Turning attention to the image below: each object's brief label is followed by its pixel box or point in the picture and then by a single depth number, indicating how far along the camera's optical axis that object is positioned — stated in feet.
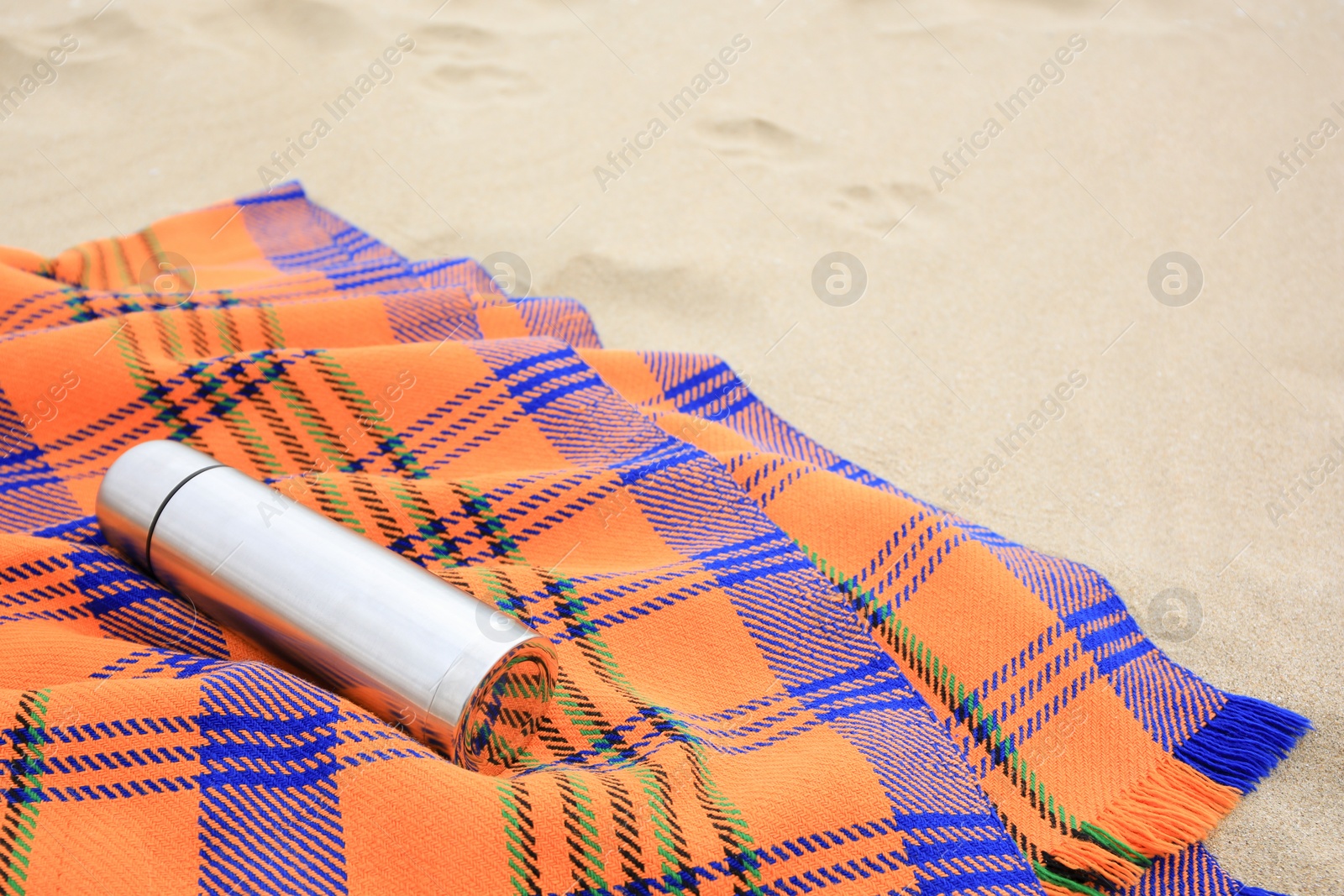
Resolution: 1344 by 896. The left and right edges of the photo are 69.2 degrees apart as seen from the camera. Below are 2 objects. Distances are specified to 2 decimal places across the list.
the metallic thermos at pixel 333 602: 2.99
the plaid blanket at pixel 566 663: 2.74
